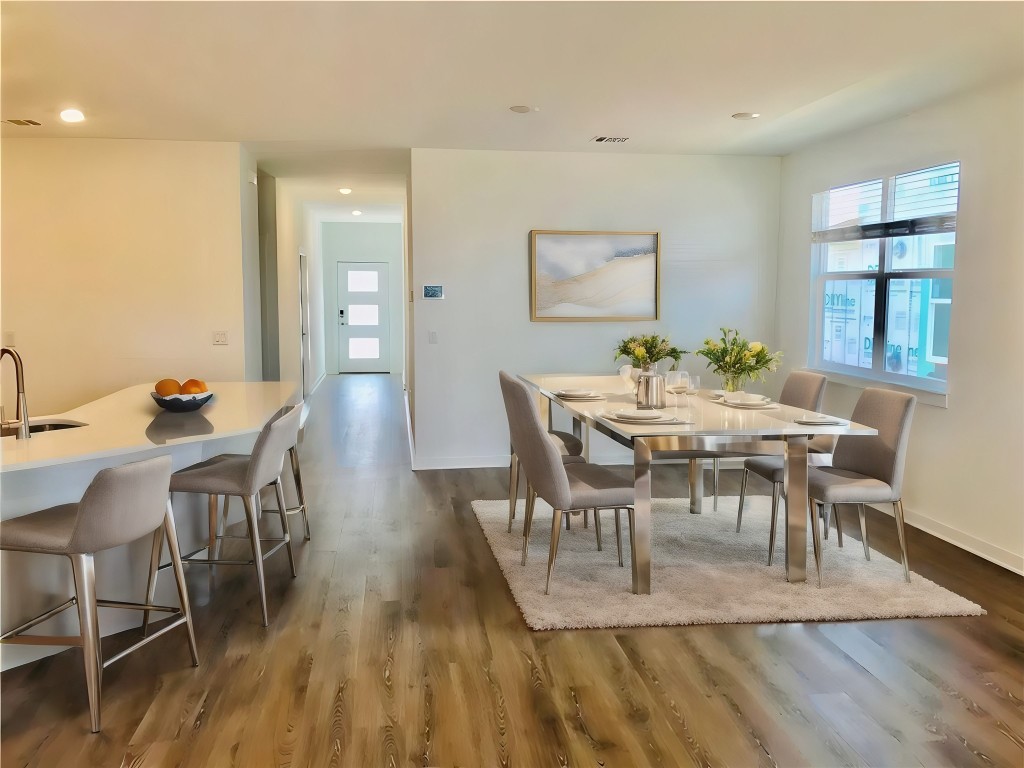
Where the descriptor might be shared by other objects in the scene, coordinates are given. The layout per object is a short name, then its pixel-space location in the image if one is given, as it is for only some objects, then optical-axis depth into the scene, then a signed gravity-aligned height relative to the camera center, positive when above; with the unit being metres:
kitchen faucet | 2.79 -0.36
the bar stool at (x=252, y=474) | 3.13 -0.69
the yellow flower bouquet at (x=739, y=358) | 3.83 -0.24
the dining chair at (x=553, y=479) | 3.35 -0.75
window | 4.50 +0.19
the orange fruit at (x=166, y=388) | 3.56 -0.37
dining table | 3.29 -0.53
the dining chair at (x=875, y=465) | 3.55 -0.73
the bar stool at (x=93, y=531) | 2.34 -0.68
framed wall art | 6.12 +0.23
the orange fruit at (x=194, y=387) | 3.66 -0.38
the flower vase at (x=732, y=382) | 3.96 -0.38
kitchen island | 2.64 -0.61
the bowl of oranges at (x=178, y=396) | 3.54 -0.41
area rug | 3.26 -1.23
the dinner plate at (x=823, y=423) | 3.40 -0.49
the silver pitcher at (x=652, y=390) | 3.87 -0.40
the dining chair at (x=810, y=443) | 3.99 -0.71
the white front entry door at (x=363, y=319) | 13.86 -0.23
